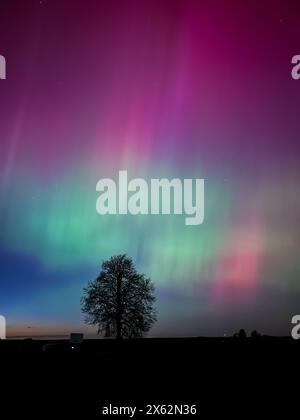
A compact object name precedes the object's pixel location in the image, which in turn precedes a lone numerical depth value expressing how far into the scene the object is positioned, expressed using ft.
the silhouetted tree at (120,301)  153.07
